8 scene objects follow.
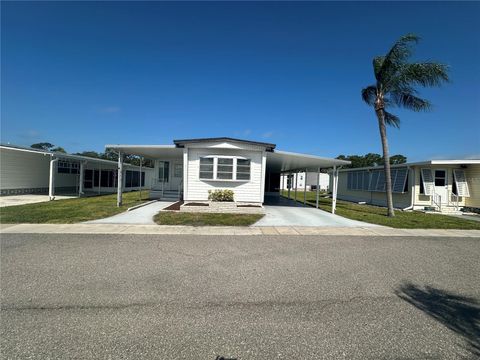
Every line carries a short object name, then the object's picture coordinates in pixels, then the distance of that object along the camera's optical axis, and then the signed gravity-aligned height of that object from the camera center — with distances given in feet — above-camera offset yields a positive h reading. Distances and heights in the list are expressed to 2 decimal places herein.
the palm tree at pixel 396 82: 38.34 +16.75
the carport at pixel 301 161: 40.88 +3.88
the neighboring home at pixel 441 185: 52.24 +0.33
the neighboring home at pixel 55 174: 53.57 -0.18
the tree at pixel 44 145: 249.79 +27.30
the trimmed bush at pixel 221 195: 40.65 -2.64
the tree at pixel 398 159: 231.50 +25.15
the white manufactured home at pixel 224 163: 42.11 +2.81
